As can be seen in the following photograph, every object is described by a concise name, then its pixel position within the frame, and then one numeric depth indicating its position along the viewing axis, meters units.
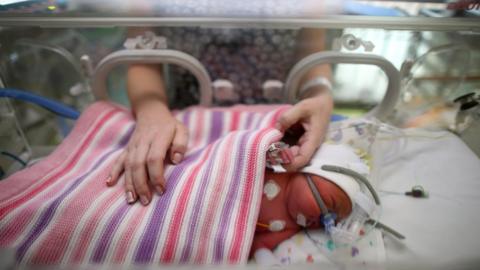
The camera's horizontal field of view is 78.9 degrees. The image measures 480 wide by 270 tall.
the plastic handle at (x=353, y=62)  0.73
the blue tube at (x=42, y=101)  0.81
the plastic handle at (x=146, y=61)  0.75
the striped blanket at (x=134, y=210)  0.53
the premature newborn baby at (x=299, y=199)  0.65
